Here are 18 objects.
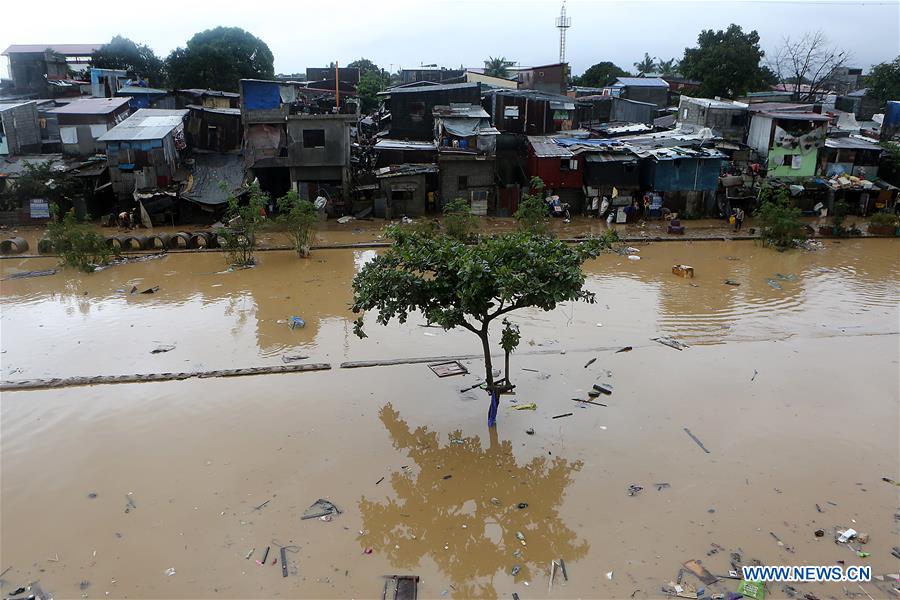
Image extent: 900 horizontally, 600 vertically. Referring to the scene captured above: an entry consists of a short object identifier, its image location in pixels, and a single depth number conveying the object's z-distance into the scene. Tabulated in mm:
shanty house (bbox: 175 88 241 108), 32031
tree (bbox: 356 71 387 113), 39312
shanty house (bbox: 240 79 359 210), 23391
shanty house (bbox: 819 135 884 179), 25719
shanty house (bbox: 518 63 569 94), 36438
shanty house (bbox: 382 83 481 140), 27203
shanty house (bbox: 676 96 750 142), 27422
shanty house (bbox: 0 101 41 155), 25250
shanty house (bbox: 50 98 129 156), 26141
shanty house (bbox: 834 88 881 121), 35719
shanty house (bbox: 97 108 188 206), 22578
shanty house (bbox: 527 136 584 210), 24656
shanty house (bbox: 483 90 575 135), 27547
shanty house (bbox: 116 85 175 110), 31734
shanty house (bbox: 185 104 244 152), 26266
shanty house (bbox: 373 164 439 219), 24125
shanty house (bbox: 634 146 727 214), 24172
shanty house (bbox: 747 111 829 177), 24766
